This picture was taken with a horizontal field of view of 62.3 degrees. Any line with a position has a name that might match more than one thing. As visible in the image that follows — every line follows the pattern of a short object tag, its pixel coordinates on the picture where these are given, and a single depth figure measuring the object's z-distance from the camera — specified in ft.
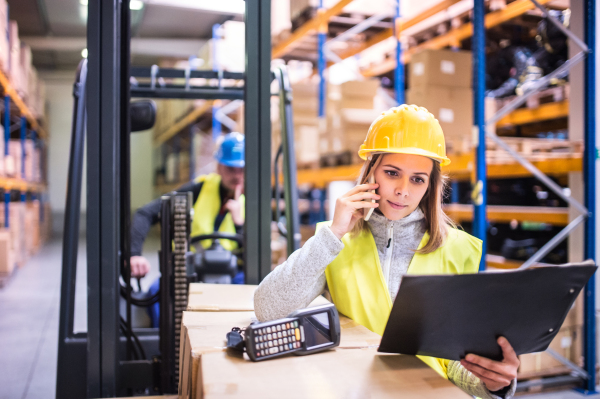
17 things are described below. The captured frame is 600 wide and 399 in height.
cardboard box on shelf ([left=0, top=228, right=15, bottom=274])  21.82
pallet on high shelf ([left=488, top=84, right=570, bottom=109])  14.33
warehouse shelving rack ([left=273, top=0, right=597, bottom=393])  11.60
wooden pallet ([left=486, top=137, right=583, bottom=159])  12.73
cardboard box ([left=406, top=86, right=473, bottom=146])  15.16
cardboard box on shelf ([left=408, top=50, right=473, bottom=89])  15.20
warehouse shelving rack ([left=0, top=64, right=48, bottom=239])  21.68
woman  5.33
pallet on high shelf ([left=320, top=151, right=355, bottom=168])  18.83
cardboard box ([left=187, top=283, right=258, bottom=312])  5.70
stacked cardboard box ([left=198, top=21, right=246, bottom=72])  27.78
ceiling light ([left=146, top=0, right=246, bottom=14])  26.71
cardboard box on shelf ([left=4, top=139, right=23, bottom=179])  22.57
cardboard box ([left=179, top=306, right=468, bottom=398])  3.54
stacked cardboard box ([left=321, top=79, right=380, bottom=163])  18.10
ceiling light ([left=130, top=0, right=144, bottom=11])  34.15
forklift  5.96
